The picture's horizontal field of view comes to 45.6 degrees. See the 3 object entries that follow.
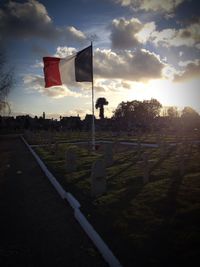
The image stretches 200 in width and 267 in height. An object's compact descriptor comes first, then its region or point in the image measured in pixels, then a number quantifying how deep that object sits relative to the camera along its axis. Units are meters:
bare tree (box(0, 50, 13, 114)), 40.48
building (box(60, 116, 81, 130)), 75.21
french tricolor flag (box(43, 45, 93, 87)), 16.83
